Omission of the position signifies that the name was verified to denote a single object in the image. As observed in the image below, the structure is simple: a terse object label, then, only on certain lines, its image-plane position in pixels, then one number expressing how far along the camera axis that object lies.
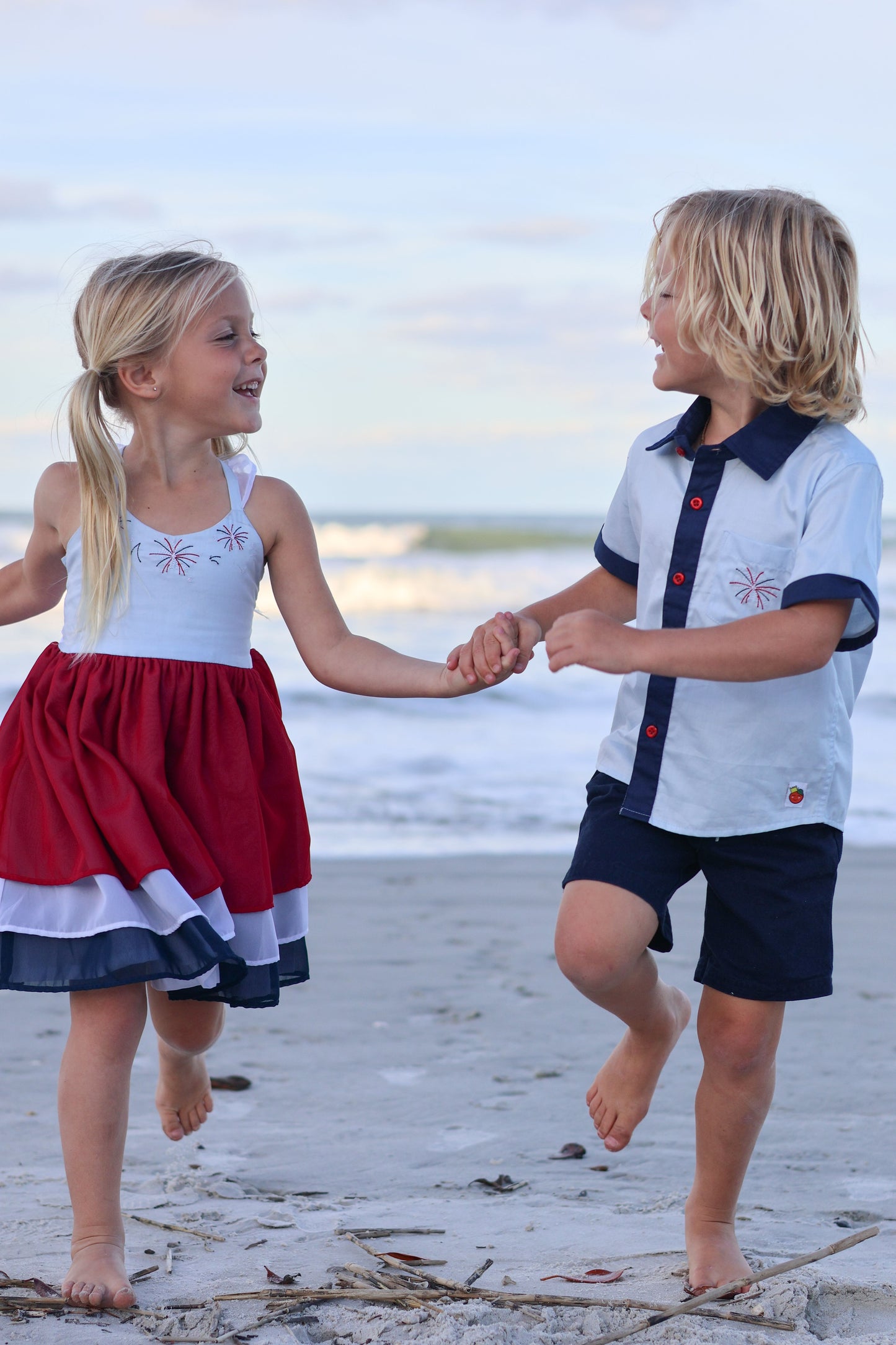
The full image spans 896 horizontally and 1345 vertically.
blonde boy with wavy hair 2.42
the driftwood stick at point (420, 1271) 2.34
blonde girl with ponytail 2.39
